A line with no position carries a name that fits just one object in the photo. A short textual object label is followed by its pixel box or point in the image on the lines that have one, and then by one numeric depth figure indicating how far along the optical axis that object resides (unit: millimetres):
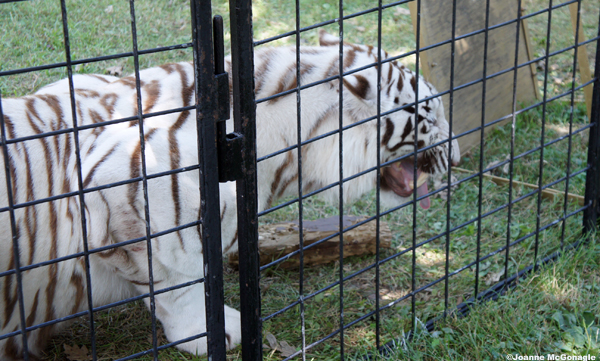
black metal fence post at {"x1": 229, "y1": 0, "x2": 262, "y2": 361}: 1680
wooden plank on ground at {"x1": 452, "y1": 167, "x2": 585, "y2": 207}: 3596
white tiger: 2176
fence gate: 1617
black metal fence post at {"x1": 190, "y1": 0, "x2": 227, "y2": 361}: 1604
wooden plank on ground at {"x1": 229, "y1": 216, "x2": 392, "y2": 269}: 3127
